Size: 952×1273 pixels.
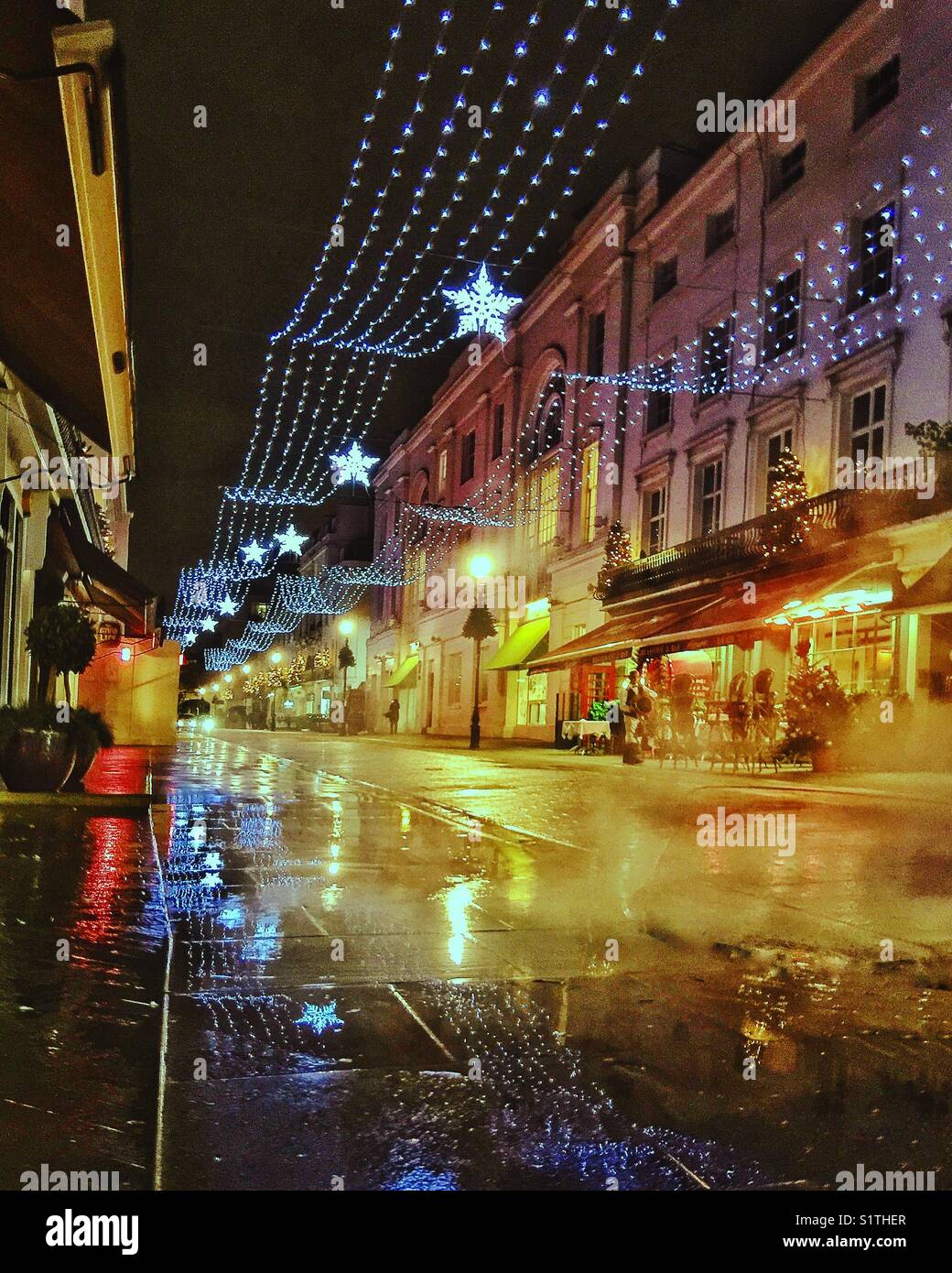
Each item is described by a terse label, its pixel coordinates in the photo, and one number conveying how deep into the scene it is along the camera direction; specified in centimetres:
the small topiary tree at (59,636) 1076
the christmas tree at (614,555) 2653
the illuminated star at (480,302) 2100
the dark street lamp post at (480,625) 3100
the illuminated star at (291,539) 3478
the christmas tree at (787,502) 1908
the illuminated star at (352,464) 2684
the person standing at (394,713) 4665
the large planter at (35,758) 956
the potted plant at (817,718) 1532
